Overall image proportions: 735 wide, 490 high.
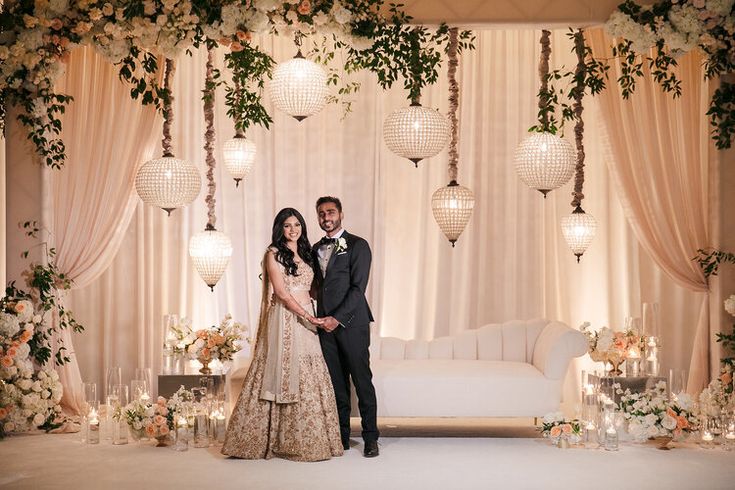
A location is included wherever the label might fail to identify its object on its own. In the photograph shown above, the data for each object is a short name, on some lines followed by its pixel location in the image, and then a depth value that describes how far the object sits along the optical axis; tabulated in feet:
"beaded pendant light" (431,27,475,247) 21.88
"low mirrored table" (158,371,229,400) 21.81
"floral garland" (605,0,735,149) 20.33
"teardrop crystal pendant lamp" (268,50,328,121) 19.77
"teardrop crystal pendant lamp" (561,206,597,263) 23.26
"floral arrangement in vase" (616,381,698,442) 19.34
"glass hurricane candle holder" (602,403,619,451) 19.17
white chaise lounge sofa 20.63
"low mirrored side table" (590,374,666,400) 21.76
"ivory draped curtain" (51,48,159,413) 22.97
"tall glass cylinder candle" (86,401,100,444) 19.95
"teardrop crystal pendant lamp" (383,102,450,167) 20.12
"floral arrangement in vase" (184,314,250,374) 22.04
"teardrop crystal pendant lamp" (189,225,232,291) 22.76
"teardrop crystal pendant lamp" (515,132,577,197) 20.70
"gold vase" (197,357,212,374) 22.08
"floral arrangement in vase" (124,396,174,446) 19.52
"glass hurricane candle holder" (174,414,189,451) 19.42
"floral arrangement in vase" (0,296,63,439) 20.43
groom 18.86
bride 18.15
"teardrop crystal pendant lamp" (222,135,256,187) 23.47
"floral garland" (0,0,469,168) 19.79
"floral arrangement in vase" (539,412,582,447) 19.47
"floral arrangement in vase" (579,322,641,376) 22.02
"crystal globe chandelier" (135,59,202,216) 21.11
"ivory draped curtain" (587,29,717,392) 23.18
